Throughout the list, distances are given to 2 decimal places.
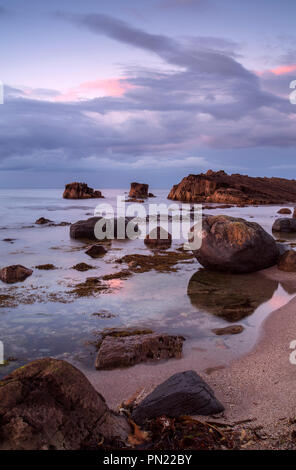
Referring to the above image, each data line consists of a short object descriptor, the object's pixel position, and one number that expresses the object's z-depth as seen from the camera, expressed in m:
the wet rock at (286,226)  18.50
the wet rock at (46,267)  10.19
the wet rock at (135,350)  4.75
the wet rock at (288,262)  9.50
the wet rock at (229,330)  5.71
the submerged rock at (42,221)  22.62
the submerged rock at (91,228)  16.12
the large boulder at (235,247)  9.34
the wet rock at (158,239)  14.09
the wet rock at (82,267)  10.14
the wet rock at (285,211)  30.36
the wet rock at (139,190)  67.69
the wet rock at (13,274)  8.80
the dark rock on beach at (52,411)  2.49
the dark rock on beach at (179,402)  3.27
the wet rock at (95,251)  12.24
